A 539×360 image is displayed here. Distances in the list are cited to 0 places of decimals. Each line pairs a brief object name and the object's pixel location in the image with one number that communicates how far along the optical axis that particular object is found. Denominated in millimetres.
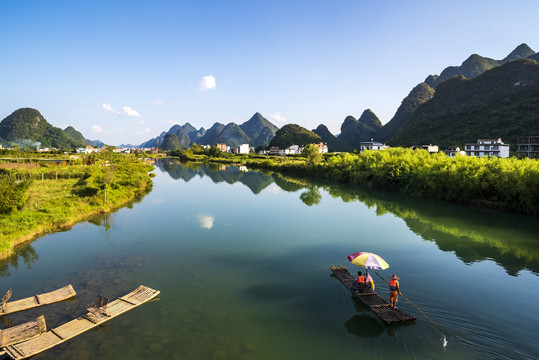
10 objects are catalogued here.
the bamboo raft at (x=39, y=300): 11711
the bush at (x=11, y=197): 21984
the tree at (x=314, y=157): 73062
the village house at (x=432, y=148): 79312
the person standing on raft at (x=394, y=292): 11211
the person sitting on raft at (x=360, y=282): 12531
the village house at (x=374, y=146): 104438
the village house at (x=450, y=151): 72062
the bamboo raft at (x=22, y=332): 9520
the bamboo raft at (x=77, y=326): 9141
